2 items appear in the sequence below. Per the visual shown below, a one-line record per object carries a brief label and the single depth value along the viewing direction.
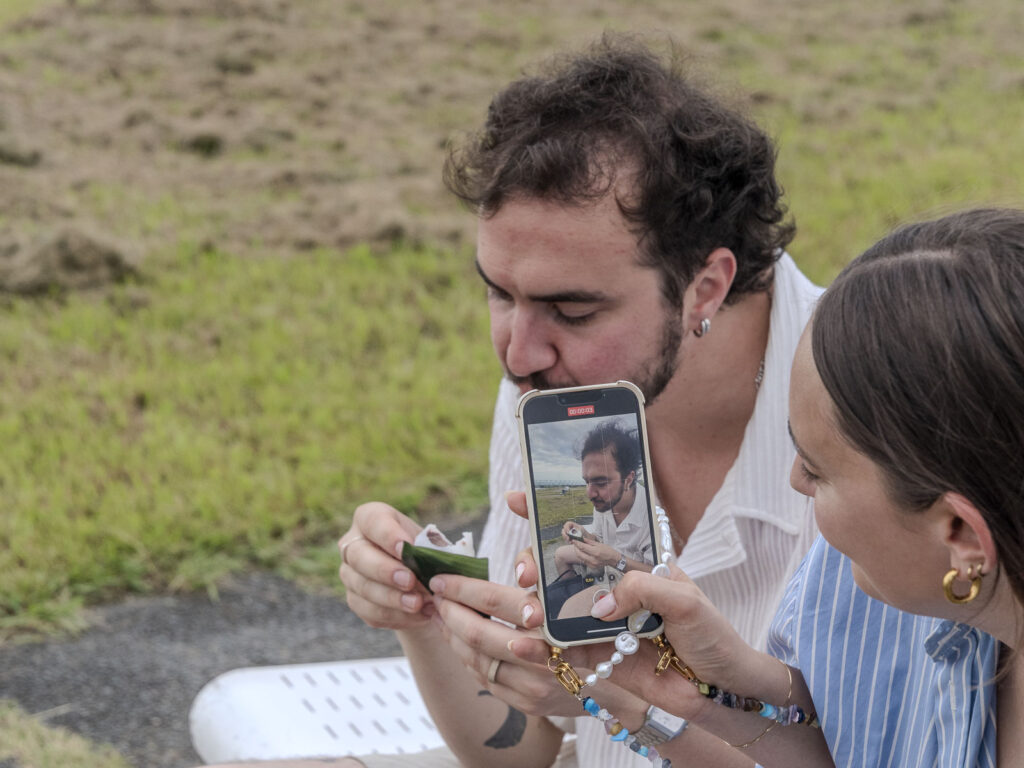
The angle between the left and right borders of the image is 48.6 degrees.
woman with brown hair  1.33
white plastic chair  2.72
